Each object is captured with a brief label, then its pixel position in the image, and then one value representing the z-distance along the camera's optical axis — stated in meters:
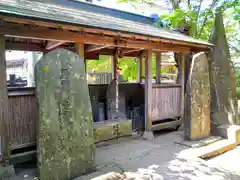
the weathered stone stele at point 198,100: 5.16
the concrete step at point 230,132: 5.34
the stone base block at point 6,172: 3.26
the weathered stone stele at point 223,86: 6.29
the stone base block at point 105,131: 4.88
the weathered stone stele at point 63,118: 3.03
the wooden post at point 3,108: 3.33
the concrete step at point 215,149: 4.44
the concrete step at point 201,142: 4.84
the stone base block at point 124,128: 5.26
